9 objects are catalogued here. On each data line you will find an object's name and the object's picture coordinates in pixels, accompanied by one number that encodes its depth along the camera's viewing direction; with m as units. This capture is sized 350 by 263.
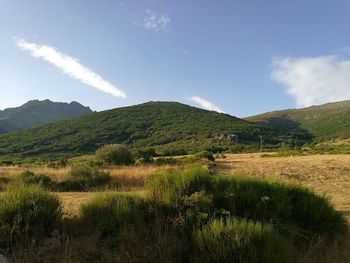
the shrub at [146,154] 32.62
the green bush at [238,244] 6.18
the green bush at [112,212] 7.52
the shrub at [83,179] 16.84
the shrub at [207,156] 35.26
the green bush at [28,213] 7.19
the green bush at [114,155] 32.31
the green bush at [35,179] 16.98
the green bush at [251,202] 7.83
